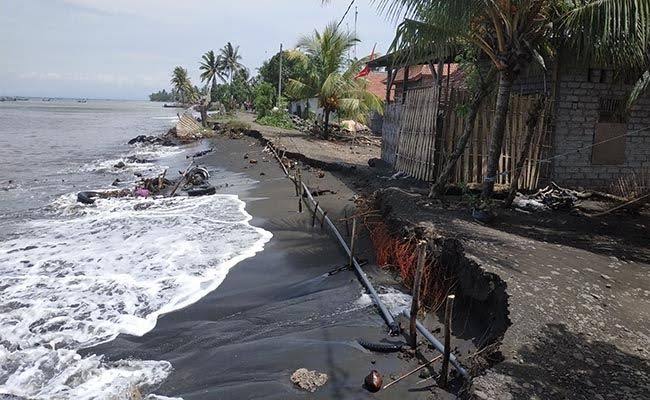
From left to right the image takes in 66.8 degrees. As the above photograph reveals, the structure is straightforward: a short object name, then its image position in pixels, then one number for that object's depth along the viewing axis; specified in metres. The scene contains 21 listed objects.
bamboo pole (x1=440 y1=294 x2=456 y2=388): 3.94
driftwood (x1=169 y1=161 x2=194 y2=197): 14.61
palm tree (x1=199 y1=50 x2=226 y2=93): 70.70
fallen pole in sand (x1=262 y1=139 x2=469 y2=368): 4.32
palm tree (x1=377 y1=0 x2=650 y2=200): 7.82
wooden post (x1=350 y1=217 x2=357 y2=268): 7.06
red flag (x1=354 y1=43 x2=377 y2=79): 23.97
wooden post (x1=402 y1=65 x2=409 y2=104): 15.36
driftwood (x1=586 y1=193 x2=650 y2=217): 8.90
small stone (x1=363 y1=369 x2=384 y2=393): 4.32
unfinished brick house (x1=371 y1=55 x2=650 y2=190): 10.41
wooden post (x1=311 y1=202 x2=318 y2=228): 10.11
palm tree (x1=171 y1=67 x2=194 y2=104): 101.94
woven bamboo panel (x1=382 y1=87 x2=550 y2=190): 10.42
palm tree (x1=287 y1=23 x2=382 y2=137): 23.25
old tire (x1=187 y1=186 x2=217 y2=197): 14.55
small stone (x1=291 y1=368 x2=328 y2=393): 4.39
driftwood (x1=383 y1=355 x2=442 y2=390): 4.38
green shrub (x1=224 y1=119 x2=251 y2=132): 31.98
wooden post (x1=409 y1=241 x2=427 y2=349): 4.72
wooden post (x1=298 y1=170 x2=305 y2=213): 11.28
